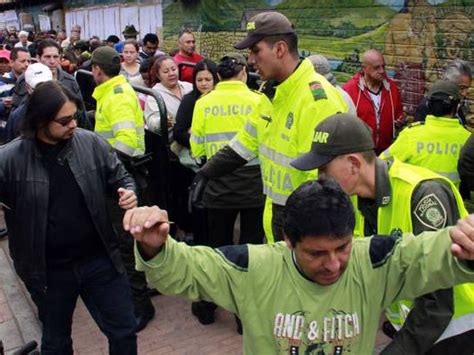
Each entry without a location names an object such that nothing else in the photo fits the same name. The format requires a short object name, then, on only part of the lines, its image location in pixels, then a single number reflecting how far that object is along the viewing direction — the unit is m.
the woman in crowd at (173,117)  5.52
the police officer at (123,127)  4.35
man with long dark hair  3.08
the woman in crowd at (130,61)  7.66
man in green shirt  1.71
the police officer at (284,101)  3.02
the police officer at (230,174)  4.34
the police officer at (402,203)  2.09
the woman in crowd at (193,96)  5.12
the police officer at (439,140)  4.18
